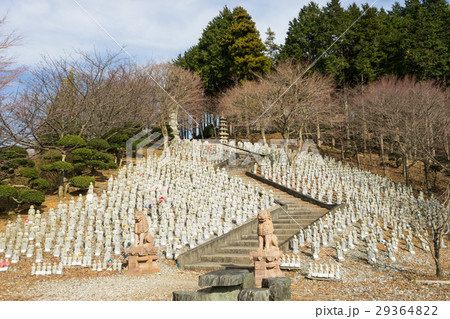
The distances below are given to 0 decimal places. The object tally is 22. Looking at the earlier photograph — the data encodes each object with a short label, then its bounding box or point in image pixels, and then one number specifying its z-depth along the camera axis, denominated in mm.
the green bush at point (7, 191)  11484
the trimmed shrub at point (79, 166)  15156
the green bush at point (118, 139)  19422
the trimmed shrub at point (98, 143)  16617
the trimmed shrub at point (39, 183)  13087
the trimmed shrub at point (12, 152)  13161
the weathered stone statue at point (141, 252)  8641
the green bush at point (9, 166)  13602
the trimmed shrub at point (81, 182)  13867
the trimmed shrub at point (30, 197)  11963
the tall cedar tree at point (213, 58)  36312
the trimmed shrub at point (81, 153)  15141
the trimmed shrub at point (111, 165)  16133
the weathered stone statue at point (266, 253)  7781
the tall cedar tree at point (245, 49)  33469
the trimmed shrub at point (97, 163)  15548
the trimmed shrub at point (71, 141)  15195
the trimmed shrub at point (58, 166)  13789
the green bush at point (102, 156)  16109
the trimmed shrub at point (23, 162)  13711
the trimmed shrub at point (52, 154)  14623
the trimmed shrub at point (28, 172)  12805
